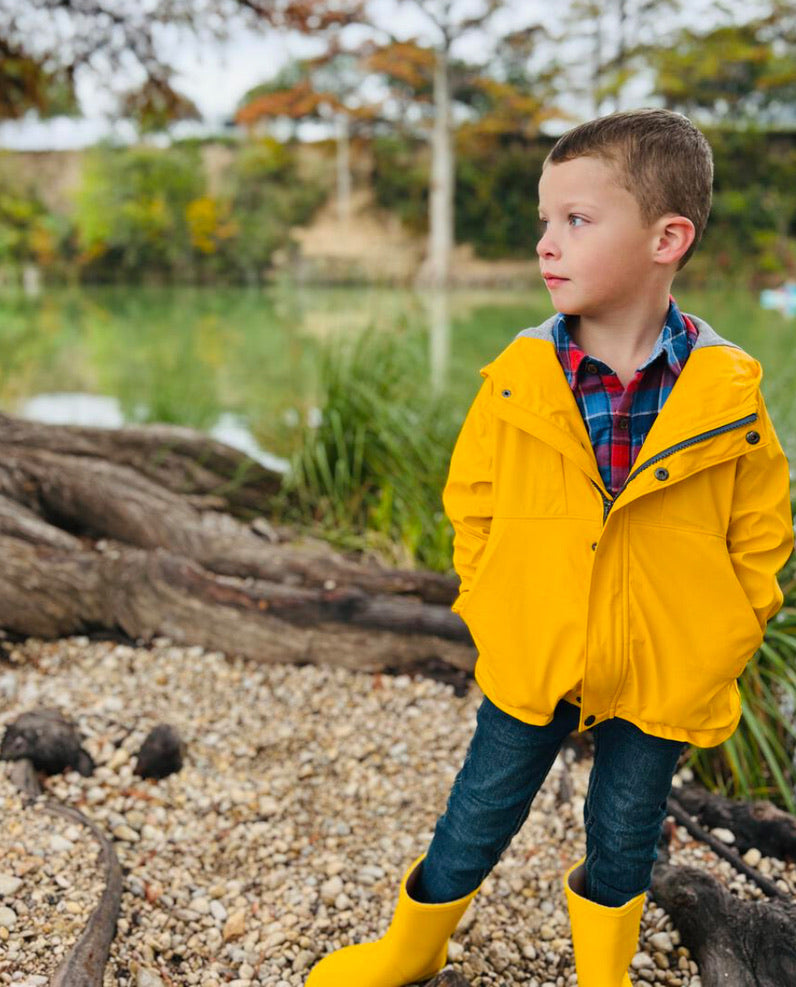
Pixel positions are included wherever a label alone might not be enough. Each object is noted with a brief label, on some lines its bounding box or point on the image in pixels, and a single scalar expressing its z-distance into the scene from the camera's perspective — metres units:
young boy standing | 1.05
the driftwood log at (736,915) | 1.32
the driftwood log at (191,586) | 2.34
